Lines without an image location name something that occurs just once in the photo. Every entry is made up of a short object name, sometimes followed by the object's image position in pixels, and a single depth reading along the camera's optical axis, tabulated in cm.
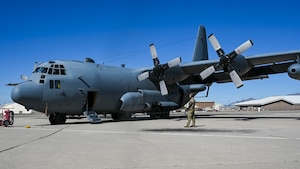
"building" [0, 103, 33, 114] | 7231
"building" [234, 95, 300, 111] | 7986
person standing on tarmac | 1326
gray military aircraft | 1569
